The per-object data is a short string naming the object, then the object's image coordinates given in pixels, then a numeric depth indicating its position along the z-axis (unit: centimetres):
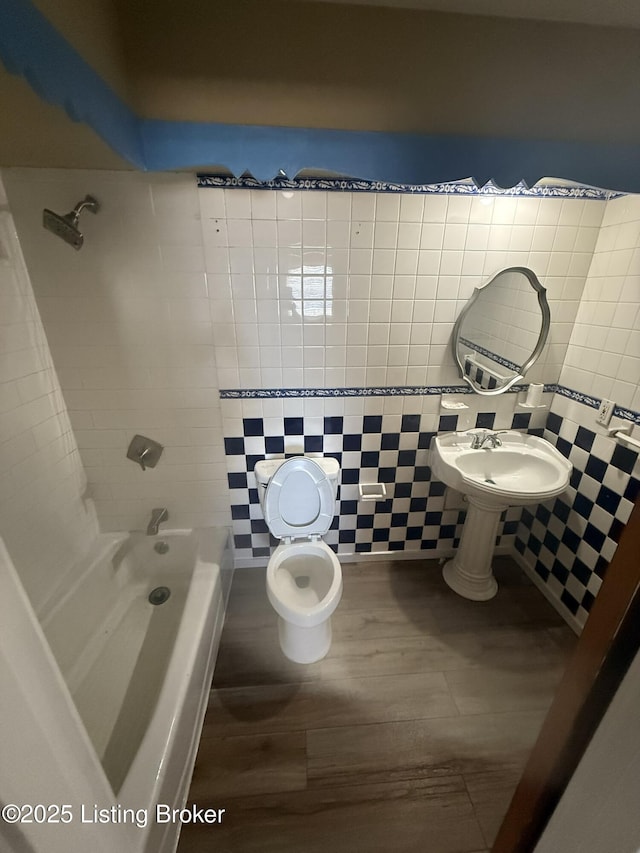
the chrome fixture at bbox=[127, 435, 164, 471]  153
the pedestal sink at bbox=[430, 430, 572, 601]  146
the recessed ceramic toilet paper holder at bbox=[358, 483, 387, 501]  167
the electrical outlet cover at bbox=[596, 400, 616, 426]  133
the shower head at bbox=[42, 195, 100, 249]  107
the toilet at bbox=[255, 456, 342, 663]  141
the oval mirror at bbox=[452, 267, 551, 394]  144
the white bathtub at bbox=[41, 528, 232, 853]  92
